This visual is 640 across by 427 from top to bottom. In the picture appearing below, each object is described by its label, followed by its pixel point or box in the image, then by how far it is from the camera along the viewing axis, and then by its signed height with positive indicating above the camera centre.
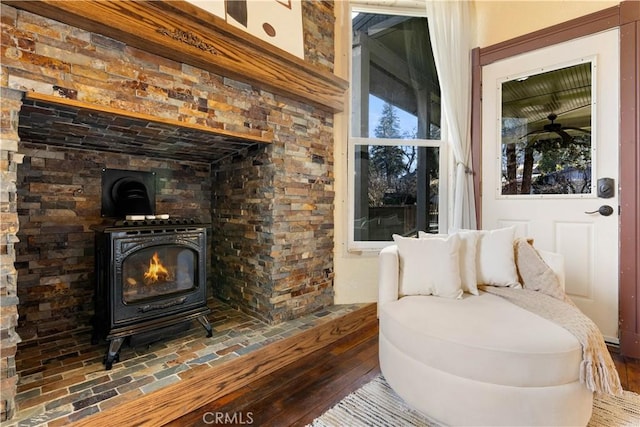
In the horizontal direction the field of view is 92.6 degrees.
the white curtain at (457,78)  2.76 +1.21
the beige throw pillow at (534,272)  1.78 -0.38
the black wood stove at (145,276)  1.63 -0.39
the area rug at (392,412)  1.42 -0.99
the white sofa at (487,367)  1.22 -0.66
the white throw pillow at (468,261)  1.84 -0.31
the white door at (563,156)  2.24 +0.44
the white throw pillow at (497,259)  1.91 -0.31
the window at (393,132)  2.84 +0.74
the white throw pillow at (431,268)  1.78 -0.34
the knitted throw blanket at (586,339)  1.24 -0.55
